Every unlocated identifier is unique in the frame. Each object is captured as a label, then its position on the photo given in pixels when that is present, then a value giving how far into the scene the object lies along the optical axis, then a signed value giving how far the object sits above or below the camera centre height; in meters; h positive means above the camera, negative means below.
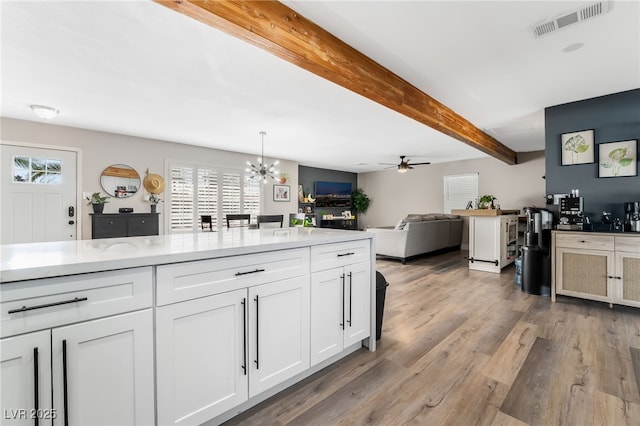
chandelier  6.68 +1.06
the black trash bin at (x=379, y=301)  2.35 -0.77
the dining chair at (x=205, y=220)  5.25 -0.16
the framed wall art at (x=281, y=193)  7.43 +0.49
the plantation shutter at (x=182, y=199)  5.74 +0.26
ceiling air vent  2.00 +1.44
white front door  4.10 +0.27
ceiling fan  6.88 +1.10
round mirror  4.94 +0.56
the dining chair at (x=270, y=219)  4.86 -0.14
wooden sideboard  2.93 -0.62
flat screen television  9.34 +0.59
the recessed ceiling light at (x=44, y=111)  3.62 +1.32
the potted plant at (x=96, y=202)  4.70 +0.16
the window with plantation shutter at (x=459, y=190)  7.73 +0.58
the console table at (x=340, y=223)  9.35 -0.41
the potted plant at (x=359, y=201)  10.09 +0.36
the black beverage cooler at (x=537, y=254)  3.71 -0.58
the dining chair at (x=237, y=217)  4.88 -0.10
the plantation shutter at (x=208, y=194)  6.13 +0.39
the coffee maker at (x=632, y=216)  3.04 -0.07
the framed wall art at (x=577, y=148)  3.58 +0.82
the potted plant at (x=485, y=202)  5.30 +0.16
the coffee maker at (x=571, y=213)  3.43 -0.03
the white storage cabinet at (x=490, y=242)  4.85 -0.56
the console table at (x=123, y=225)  4.63 -0.23
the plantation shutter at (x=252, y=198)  6.87 +0.33
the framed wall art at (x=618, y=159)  3.30 +0.63
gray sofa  5.59 -0.56
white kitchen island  0.96 -0.50
